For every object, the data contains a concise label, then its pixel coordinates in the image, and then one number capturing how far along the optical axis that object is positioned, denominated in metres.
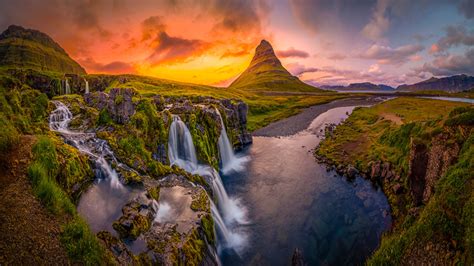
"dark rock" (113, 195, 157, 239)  16.41
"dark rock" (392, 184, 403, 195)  29.73
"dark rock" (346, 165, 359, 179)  39.53
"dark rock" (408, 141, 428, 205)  20.98
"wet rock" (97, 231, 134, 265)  12.42
